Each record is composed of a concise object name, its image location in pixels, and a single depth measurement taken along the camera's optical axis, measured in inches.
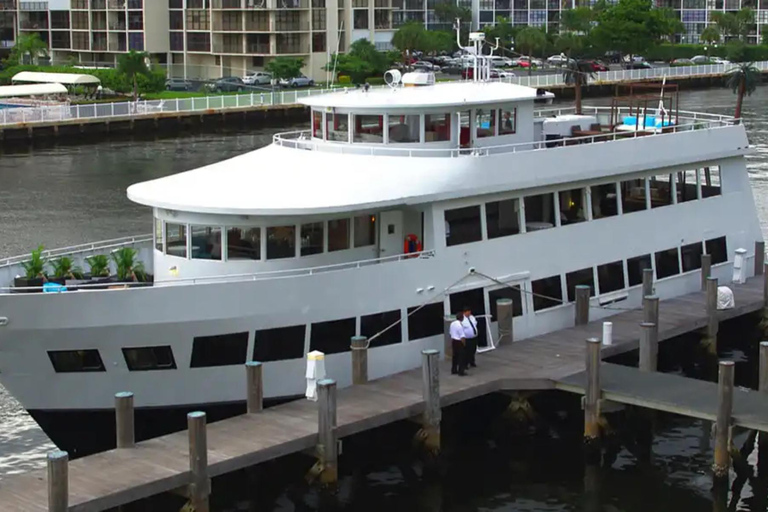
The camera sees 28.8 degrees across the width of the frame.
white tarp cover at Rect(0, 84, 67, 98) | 3422.7
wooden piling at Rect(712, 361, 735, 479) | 932.6
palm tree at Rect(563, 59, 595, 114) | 3643.2
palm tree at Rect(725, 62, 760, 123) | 3243.9
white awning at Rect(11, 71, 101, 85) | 3535.9
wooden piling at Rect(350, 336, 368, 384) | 992.2
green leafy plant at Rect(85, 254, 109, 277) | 1045.2
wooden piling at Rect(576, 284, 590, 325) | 1146.0
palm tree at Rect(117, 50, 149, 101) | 3553.2
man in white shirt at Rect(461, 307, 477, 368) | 1017.5
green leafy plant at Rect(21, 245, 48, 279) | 1018.7
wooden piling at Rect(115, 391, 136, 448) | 879.7
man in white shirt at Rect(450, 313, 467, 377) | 1014.4
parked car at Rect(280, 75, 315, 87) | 3887.8
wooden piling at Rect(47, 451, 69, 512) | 784.9
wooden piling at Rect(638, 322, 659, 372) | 1053.8
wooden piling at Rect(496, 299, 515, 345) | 1083.3
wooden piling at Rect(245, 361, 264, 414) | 936.9
